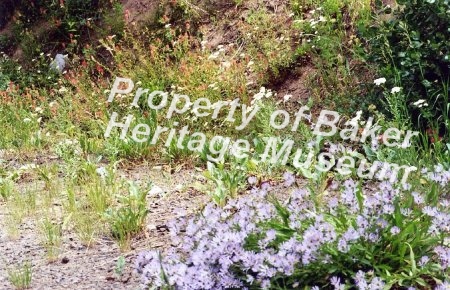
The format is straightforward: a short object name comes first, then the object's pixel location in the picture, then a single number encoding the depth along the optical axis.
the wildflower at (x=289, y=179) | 2.85
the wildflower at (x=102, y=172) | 4.75
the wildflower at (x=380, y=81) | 4.59
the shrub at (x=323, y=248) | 2.38
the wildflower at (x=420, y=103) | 4.44
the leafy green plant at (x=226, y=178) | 4.03
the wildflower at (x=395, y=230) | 2.40
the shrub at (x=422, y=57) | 4.62
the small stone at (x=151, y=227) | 3.85
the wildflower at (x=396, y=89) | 4.43
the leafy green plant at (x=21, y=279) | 3.11
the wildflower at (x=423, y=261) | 2.37
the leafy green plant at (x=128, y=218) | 3.65
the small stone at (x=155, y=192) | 4.71
